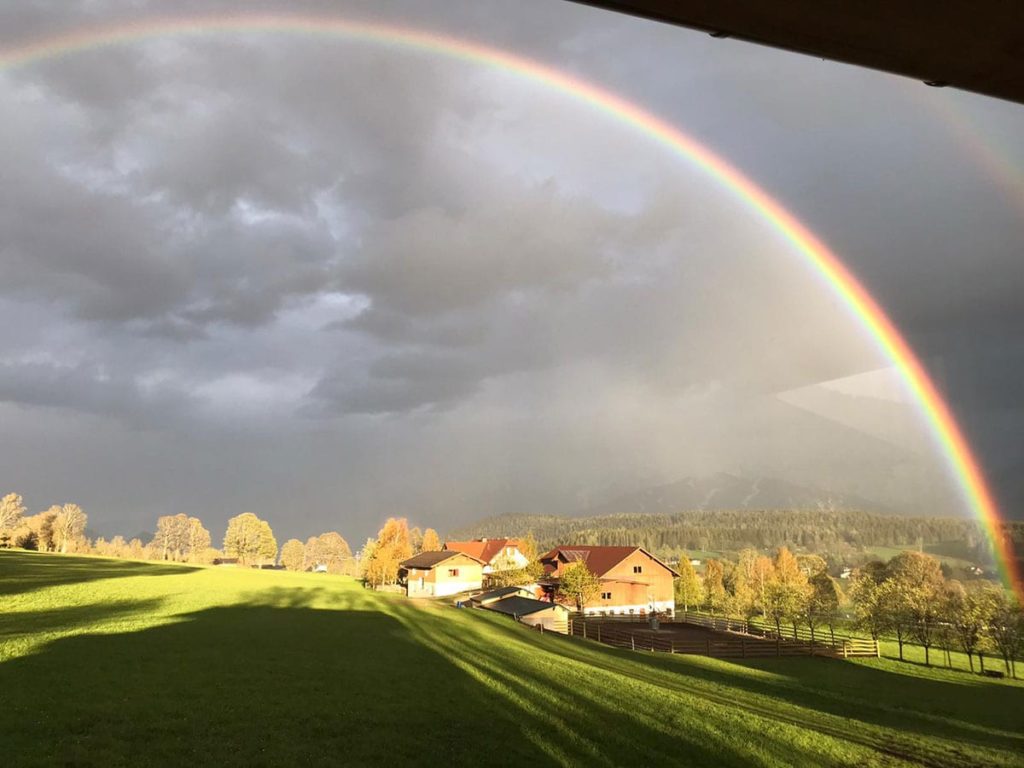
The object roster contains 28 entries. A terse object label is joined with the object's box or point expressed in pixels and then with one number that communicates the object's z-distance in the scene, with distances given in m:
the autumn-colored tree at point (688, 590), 84.81
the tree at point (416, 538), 173.32
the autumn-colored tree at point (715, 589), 81.69
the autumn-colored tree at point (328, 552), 187.12
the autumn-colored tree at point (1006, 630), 45.25
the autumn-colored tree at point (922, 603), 48.59
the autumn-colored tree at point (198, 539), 177.60
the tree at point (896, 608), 50.19
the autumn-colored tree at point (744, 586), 70.00
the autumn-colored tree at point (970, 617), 46.03
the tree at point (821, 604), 57.19
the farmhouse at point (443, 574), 84.38
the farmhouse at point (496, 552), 97.75
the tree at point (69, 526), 123.81
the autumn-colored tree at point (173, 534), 186.39
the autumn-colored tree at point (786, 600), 56.94
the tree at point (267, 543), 151.88
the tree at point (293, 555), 186.75
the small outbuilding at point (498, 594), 61.50
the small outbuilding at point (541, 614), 47.44
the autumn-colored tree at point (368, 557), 95.11
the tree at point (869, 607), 52.41
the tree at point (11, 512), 113.69
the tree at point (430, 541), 118.75
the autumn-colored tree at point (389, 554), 87.56
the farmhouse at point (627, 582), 76.75
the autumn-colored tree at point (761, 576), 69.33
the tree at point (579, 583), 65.12
